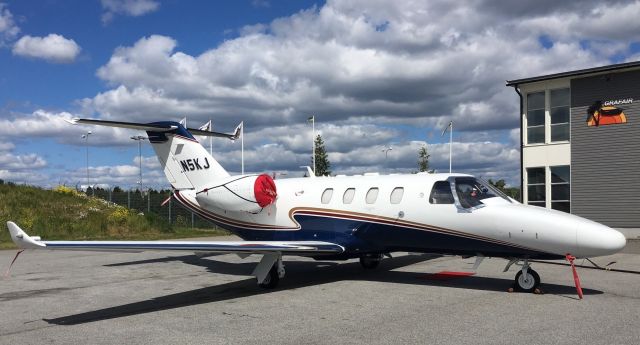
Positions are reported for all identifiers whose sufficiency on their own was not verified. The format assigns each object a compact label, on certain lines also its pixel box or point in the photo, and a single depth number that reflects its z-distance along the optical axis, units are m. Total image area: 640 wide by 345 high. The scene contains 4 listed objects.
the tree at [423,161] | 69.16
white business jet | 10.74
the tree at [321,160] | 57.13
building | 24.59
